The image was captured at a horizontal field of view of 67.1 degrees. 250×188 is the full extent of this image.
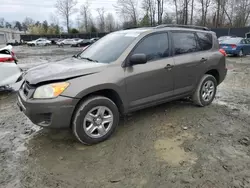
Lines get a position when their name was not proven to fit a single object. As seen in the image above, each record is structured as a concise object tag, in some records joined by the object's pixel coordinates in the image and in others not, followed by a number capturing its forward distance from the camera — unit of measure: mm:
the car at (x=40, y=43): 37144
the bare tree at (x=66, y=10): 59552
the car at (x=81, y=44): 33806
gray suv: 2715
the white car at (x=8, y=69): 5068
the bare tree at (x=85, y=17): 60507
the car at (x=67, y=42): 35074
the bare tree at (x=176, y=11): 40398
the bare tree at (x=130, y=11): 46716
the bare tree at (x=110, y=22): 59880
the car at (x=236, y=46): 12923
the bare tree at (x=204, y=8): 41343
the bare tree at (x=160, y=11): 33972
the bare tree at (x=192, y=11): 42198
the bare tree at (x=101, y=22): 60213
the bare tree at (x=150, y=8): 41766
